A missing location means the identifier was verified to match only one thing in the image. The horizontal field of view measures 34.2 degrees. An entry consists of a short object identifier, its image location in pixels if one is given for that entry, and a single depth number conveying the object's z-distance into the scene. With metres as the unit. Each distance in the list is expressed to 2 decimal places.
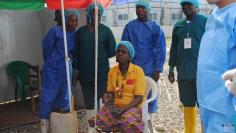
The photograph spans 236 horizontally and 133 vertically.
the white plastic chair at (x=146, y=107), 4.12
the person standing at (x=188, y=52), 4.55
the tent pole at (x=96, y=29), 4.14
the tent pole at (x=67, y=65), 4.07
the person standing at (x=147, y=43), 5.12
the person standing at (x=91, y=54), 4.96
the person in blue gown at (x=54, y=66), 4.89
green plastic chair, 7.40
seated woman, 4.03
